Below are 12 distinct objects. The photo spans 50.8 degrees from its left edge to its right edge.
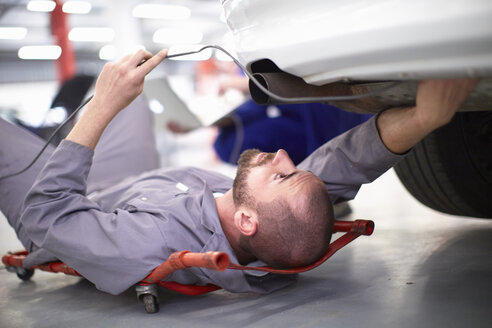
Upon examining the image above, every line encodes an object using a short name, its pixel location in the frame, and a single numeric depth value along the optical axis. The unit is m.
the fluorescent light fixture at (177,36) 17.48
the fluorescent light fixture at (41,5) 10.82
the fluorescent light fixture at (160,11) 12.79
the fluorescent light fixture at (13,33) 14.53
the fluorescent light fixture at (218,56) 18.86
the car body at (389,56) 1.01
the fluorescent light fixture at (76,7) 10.99
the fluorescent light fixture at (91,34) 14.98
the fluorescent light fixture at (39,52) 17.59
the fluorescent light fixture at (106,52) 19.33
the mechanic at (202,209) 1.50
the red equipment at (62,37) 10.02
